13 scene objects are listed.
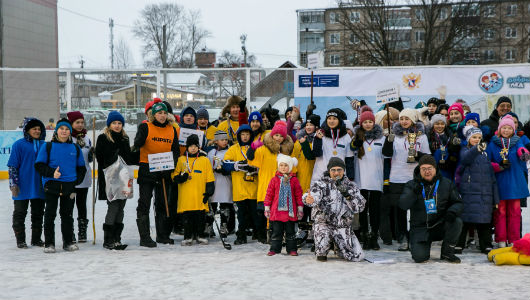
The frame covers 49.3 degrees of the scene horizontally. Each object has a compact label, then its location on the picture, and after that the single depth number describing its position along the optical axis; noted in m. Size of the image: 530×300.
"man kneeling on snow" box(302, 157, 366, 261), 6.46
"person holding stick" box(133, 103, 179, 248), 7.29
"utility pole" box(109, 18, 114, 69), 61.53
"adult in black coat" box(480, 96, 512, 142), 7.45
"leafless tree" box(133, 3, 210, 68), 55.24
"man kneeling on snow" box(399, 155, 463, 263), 6.37
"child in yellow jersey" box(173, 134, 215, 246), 7.43
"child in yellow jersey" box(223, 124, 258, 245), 7.50
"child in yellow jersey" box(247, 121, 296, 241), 7.29
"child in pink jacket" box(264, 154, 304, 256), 6.80
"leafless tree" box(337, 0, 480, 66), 38.09
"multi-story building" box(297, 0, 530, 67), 37.94
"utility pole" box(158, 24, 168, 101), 38.62
